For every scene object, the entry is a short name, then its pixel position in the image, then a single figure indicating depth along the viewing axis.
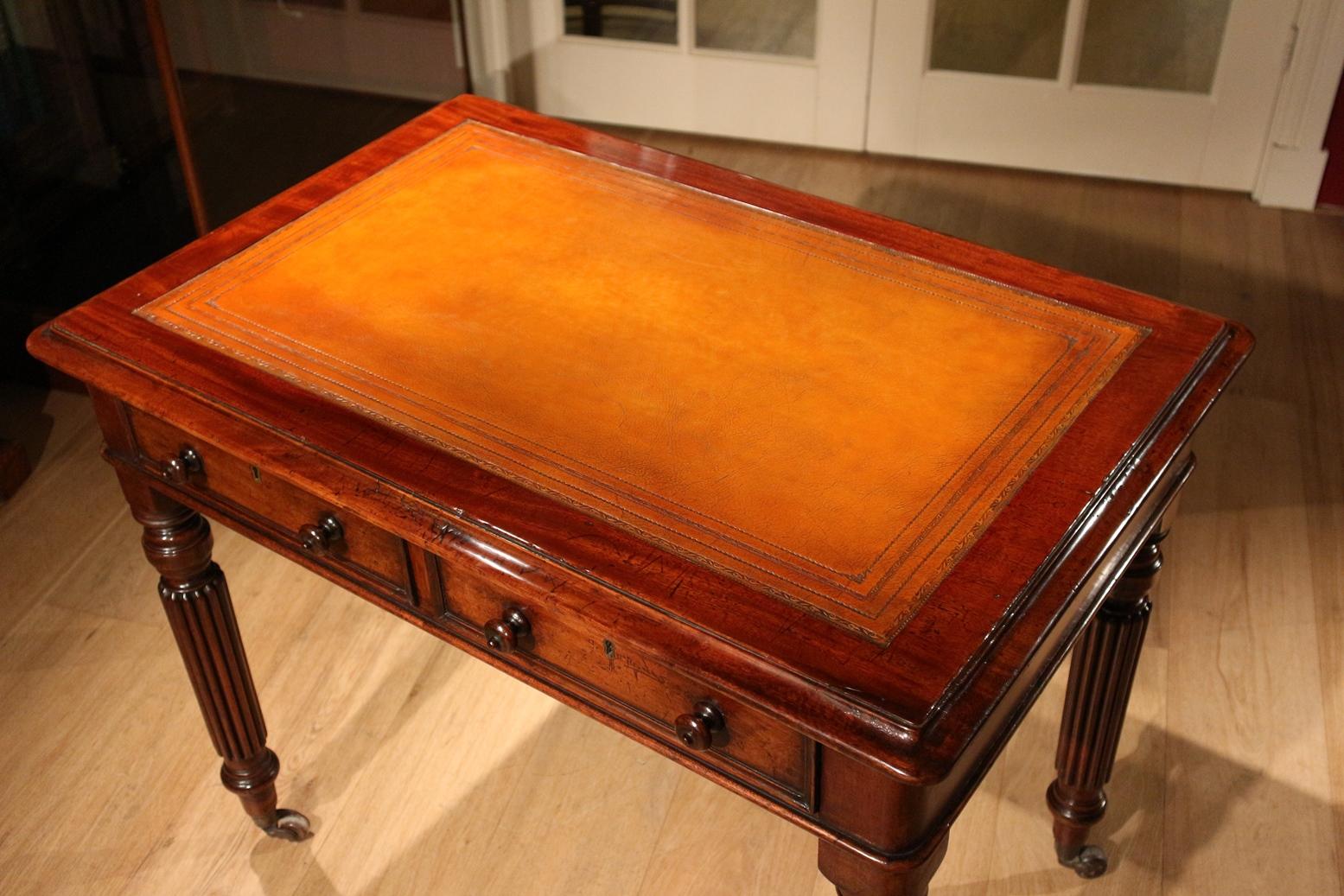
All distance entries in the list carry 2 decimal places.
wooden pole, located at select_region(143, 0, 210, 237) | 2.72
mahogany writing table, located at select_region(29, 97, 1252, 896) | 1.29
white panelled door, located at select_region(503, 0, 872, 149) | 3.78
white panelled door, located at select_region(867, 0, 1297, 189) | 3.49
